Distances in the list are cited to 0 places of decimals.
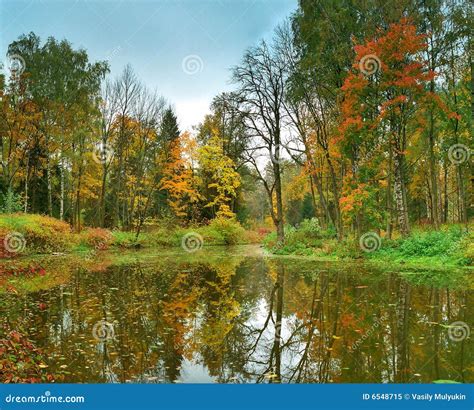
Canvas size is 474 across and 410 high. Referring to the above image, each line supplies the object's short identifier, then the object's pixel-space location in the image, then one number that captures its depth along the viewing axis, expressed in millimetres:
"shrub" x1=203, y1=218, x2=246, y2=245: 33344
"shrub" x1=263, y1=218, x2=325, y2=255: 21725
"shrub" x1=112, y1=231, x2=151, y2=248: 28997
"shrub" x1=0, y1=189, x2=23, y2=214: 22906
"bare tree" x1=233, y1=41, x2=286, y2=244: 21797
